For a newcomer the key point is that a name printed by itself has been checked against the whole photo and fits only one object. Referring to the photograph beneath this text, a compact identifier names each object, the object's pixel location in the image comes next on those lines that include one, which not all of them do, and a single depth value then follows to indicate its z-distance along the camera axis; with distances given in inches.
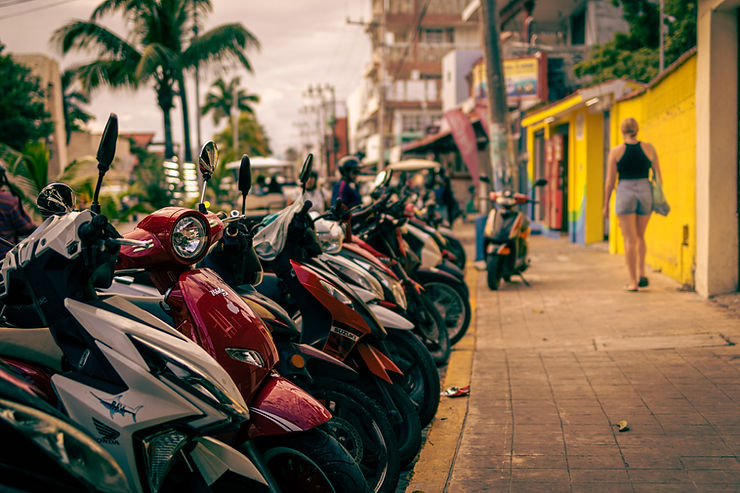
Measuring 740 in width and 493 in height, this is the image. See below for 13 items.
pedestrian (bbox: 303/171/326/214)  504.1
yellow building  337.4
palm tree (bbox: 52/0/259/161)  839.1
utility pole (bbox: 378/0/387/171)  1412.4
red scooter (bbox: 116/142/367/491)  103.3
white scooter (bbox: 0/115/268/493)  85.3
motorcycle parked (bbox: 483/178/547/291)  370.6
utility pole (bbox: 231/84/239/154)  1918.1
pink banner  810.8
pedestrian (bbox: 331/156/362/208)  337.1
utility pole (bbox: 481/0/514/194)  471.2
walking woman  330.0
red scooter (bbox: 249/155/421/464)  143.8
